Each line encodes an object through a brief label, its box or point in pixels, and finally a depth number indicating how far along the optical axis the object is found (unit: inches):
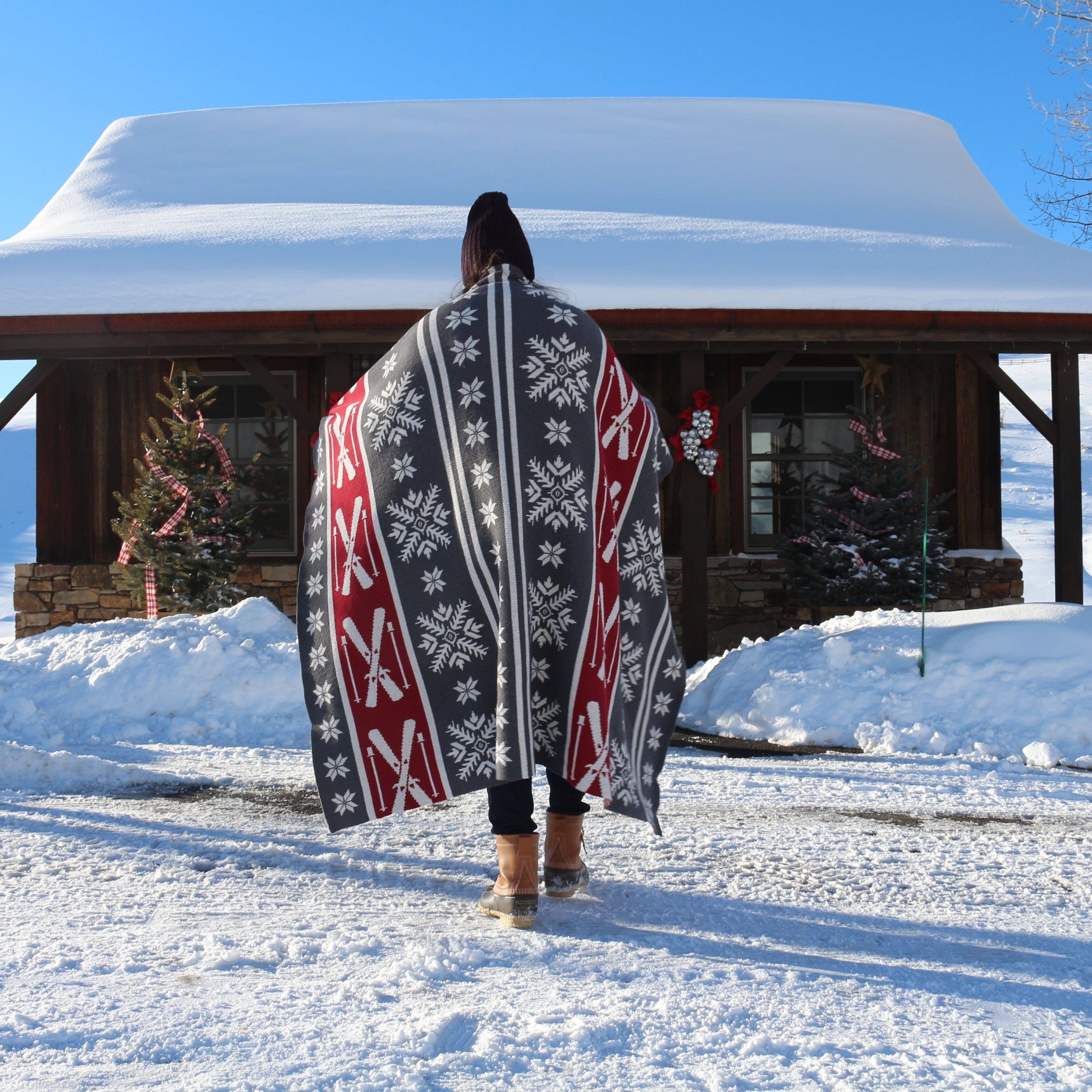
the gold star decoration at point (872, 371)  384.5
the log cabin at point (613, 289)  300.8
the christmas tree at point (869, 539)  328.8
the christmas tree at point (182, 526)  327.0
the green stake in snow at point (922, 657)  206.5
